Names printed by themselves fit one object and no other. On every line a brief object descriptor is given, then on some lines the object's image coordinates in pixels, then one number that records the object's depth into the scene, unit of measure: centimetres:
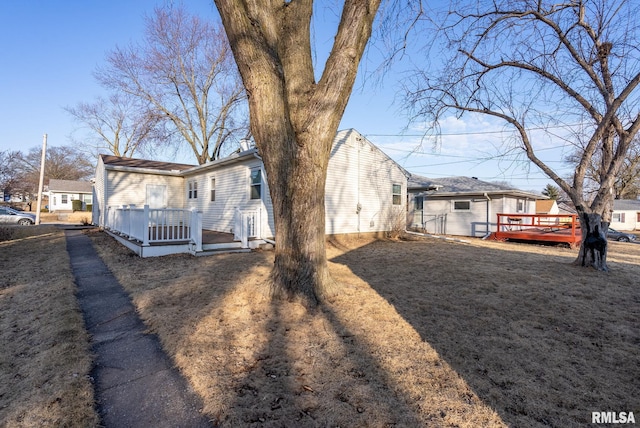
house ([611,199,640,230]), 3284
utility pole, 2017
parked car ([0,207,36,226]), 2036
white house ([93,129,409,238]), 1131
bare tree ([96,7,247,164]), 2242
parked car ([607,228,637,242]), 2105
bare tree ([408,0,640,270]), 707
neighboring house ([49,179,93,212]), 3850
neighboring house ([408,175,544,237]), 1798
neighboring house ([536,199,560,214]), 3034
